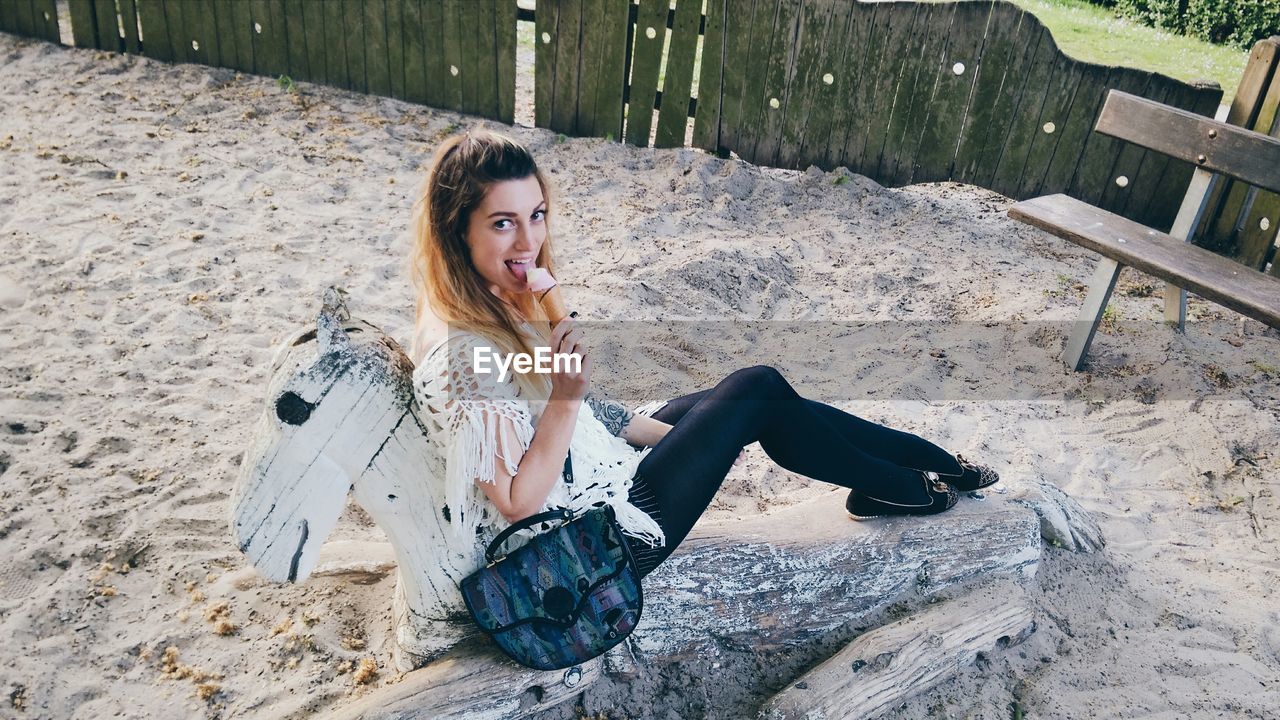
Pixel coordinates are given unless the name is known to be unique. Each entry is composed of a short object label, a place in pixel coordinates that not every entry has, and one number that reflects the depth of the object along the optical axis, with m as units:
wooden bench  3.71
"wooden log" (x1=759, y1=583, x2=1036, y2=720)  2.28
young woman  1.89
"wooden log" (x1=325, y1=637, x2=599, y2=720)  2.05
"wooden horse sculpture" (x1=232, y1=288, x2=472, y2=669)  1.82
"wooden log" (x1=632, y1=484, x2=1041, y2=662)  2.39
